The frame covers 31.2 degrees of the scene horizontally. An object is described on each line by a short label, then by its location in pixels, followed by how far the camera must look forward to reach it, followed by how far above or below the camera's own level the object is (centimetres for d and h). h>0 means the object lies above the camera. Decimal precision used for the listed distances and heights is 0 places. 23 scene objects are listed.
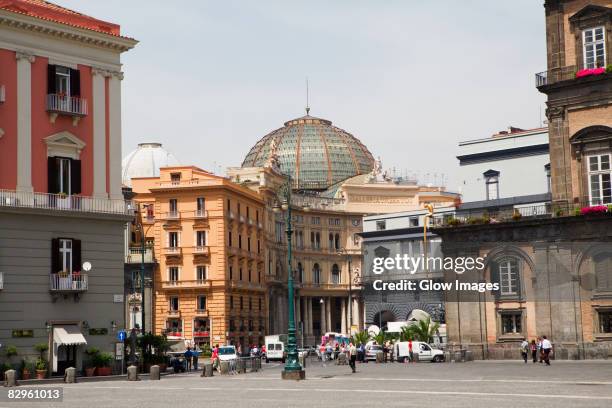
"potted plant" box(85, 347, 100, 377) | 5494 -121
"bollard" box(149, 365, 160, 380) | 5328 -202
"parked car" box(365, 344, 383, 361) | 8062 -195
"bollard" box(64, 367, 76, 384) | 4928 -186
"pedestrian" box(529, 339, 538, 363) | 6312 -171
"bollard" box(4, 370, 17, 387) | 4631 -181
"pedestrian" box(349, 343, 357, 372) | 5722 -157
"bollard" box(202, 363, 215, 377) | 5603 -205
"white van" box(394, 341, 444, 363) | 7550 -192
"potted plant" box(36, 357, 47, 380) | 5225 -165
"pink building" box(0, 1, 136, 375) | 5256 +750
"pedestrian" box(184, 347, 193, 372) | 6975 -173
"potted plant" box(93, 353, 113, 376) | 5516 -155
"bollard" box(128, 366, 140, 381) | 5244 -196
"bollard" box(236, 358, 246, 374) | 6209 -210
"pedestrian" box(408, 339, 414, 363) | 7631 -198
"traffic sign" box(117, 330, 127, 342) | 5597 -15
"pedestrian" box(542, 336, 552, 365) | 5976 -153
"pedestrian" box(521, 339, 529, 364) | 6529 -166
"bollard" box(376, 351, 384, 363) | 7631 -216
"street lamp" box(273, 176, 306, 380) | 4861 -135
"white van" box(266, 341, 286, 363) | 9050 -196
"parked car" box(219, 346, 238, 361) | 8222 -164
